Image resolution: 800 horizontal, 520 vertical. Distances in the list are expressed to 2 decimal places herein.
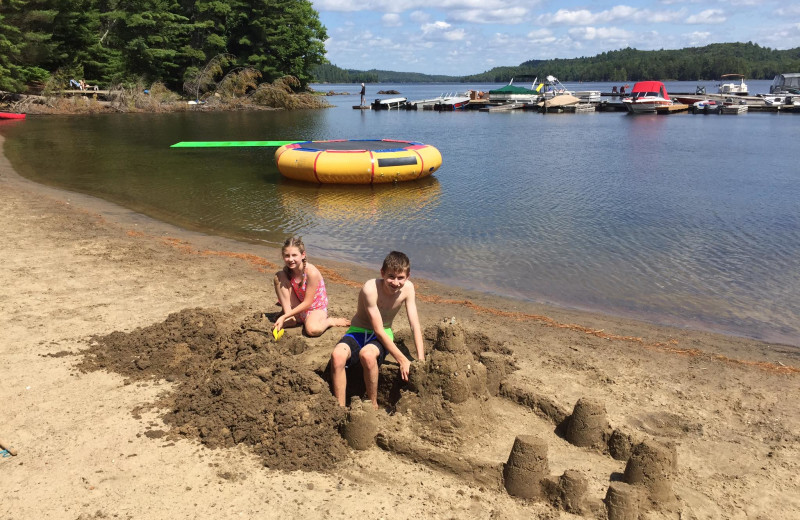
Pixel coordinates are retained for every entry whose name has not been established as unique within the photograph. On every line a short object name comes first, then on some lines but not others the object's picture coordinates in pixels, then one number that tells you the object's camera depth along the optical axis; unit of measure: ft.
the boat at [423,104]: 197.34
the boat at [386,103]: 197.06
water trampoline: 54.24
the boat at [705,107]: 153.69
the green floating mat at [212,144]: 81.92
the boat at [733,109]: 151.33
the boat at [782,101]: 157.89
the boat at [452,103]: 187.42
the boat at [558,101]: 168.96
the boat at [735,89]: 193.57
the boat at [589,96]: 183.36
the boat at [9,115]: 111.18
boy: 14.93
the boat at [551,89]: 180.28
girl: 18.25
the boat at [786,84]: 195.19
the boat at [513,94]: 186.19
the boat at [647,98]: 152.97
